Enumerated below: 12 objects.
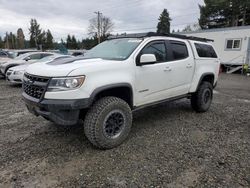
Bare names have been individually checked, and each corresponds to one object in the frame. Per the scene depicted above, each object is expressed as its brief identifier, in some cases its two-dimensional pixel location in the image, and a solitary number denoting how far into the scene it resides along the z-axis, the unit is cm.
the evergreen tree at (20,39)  6991
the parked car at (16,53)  1242
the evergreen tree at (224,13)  3347
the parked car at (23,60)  1032
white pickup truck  291
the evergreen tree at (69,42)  6150
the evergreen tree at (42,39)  5800
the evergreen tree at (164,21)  4844
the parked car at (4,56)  1169
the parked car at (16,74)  865
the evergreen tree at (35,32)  5731
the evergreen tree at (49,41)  5911
